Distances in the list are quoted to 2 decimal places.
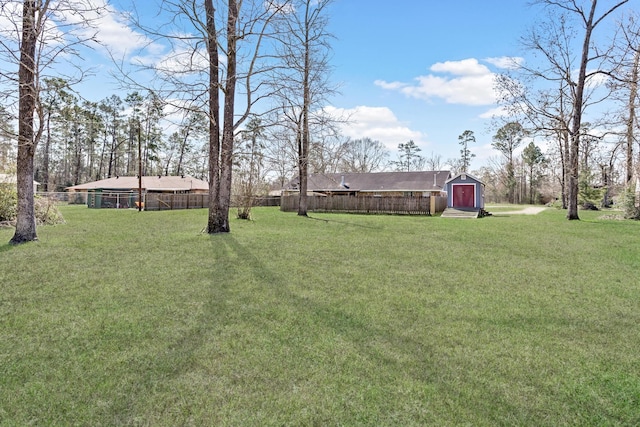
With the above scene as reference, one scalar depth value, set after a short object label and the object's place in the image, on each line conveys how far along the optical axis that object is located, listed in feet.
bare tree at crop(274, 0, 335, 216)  49.34
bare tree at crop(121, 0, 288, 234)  29.96
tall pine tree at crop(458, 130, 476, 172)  168.96
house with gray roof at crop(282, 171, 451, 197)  101.76
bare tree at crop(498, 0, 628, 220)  47.70
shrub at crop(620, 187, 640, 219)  50.01
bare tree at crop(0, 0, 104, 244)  23.44
